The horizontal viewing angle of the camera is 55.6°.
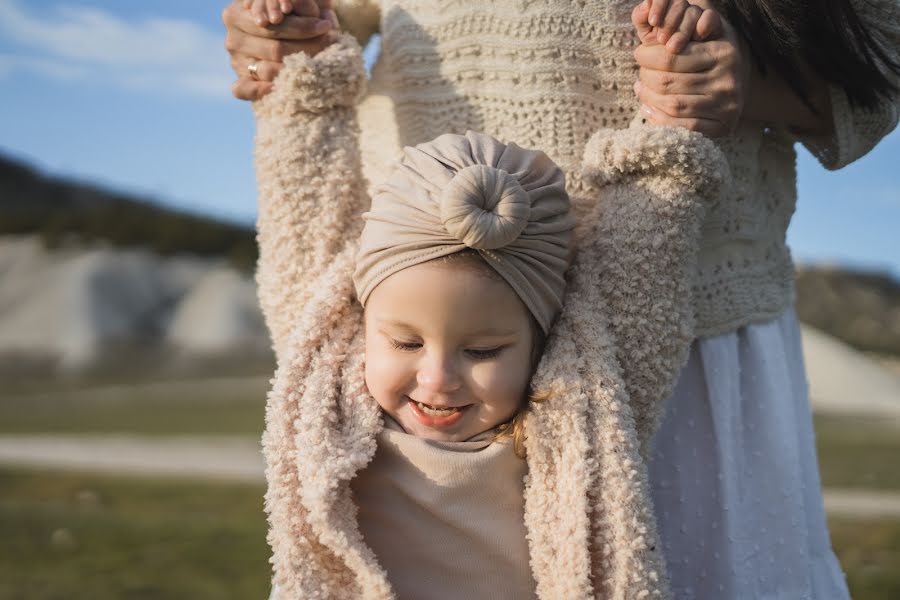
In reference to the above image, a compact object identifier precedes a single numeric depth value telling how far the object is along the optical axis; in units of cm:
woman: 138
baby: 117
